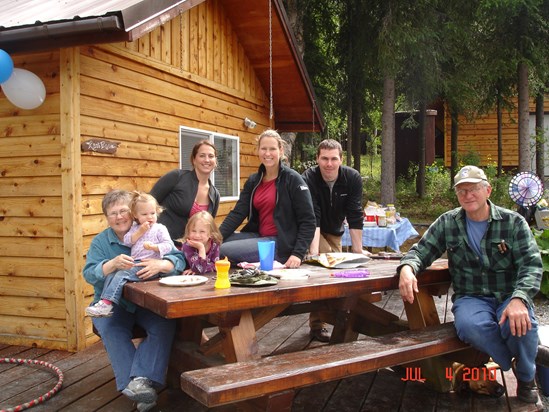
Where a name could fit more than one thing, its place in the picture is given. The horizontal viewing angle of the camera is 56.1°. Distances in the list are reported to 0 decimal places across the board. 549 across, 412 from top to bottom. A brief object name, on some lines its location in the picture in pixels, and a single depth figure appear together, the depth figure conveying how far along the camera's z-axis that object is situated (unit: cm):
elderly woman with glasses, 295
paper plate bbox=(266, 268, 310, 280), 305
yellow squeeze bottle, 273
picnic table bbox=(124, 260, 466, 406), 260
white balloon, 420
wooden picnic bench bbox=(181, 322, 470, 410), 226
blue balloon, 398
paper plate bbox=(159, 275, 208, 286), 282
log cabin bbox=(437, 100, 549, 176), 1894
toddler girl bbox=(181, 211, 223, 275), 319
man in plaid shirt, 288
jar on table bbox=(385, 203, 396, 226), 696
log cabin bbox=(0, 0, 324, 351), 427
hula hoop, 316
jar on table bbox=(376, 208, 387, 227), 679
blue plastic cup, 306
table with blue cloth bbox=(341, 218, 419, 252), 662
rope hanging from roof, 730
